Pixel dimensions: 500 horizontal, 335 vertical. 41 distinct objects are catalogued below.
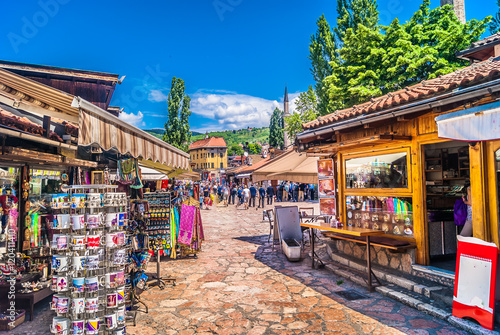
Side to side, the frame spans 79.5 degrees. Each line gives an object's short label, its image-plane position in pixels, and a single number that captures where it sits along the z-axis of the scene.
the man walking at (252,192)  23.50
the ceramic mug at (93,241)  3.51
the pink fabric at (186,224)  7.72
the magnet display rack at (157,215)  6.95
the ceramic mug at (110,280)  3.56
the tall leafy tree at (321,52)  24.27
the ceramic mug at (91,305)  3.42
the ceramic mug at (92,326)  3.38
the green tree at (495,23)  19.98
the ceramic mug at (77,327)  3.36
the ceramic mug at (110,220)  3.67
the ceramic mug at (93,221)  3.52
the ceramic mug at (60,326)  3.36
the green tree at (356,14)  23.50
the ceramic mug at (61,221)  3.51
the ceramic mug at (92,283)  3.45
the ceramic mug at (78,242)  3.47
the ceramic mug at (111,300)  3.53
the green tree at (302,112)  26.19
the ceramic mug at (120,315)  3.56
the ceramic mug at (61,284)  3.45
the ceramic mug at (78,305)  3.38
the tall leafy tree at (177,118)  40.09
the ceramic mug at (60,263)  3.47
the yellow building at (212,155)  90.31
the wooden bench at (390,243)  5.26
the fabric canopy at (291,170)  9.41
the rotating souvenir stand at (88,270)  3.42
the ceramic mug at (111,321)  3.47
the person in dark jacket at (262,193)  22.20
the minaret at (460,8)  24.80
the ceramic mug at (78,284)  3.43
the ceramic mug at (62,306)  3.42
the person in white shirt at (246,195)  22.24
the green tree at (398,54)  17.81
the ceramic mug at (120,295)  3.59
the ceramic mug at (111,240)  3.63
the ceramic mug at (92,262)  3.47
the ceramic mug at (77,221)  3.48
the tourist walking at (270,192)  22.72
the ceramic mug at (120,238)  3.69
